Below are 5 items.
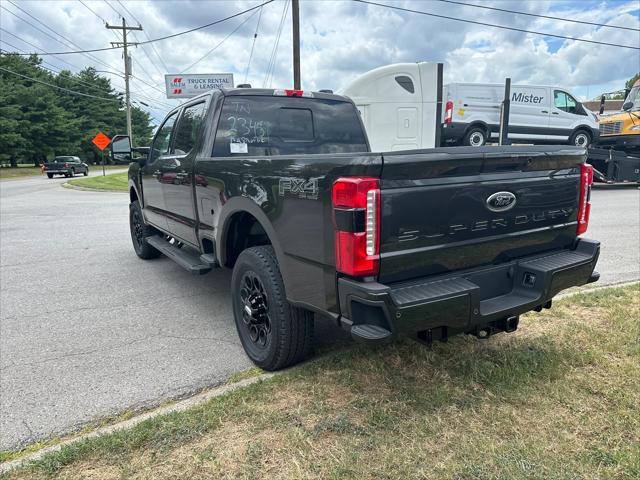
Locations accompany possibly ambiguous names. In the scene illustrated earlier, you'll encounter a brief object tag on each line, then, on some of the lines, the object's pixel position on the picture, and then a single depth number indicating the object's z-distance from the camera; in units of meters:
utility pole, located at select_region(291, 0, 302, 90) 18.67
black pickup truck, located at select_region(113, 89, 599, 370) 2.28
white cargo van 15.00
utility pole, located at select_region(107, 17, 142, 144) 37.19
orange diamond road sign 25.32
